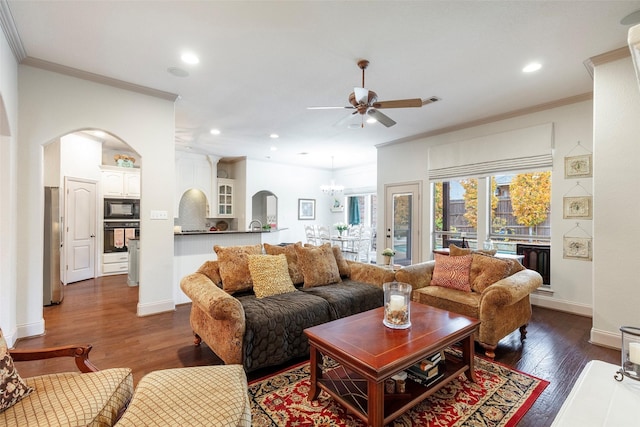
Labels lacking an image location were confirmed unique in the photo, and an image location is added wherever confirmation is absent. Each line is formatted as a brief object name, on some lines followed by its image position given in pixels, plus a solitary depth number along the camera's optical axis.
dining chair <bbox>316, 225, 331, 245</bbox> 8.28
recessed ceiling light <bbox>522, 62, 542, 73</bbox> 3.04
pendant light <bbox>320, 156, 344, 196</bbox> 8.10
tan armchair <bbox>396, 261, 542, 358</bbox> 2.62
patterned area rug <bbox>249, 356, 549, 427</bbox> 1.83
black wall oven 6.20
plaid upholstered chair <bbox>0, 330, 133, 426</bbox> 1.20
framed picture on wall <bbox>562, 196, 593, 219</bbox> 3.76
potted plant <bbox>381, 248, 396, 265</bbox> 3.69
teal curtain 9.15
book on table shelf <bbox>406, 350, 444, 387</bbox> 1.95
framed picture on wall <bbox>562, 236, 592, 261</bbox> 3.78
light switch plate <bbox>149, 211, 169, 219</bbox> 3.76
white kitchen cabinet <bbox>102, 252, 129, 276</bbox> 6.15
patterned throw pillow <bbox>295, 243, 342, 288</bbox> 3.29
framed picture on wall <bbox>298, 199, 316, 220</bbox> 8.81
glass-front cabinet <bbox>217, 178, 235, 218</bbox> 7.98
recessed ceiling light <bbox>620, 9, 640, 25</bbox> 2.28
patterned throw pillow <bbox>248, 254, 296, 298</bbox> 2.90
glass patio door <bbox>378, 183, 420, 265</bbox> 5.75
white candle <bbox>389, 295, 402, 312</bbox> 2.11
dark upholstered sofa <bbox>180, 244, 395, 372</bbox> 2.23
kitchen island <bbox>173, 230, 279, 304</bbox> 4.13
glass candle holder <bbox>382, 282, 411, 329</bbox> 2.10
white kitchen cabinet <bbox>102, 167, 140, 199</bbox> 6.20
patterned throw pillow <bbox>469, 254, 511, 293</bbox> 3.07
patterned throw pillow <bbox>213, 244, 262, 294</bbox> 2.89
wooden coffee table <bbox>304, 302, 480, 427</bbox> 1.61
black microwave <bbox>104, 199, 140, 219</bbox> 6.20
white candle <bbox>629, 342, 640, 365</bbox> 1.20
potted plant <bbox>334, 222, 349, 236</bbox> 7.95
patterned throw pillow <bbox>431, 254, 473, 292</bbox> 3.27
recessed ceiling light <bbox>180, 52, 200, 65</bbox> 2.89
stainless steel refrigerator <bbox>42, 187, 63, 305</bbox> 4.05
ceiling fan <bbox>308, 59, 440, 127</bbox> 2.73
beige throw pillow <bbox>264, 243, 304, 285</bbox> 3.31
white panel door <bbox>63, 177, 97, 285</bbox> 5.42
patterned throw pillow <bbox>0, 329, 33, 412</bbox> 1.24
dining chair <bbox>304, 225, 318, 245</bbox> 8.39
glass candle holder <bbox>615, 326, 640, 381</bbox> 1.20
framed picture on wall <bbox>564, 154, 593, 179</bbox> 3.77
